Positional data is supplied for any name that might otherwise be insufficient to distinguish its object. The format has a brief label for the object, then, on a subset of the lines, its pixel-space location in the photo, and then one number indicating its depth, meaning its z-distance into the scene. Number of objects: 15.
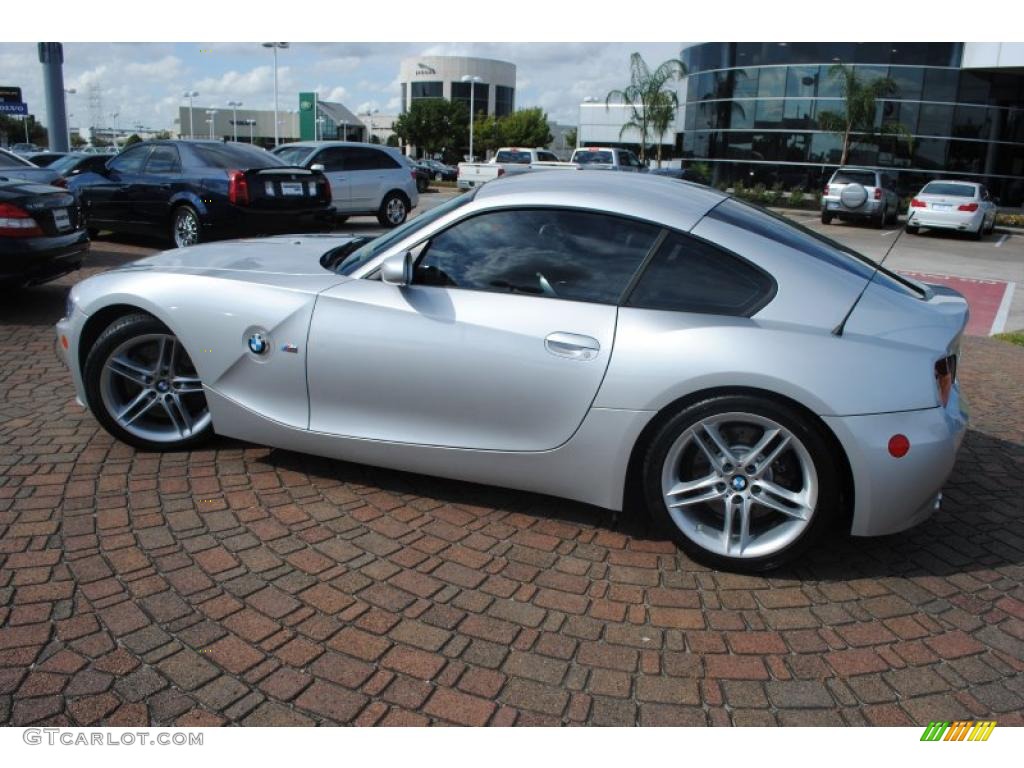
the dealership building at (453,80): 105.75
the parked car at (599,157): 26.91
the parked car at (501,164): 24.75
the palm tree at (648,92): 38.59
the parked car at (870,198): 23.72
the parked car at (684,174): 27.79
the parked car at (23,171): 9.80
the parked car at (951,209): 21.73
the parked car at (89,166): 11.59
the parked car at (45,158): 21.47
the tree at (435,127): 76.75
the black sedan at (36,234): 6.92
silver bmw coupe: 3.16
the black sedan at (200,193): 10.81
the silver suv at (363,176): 14.68
